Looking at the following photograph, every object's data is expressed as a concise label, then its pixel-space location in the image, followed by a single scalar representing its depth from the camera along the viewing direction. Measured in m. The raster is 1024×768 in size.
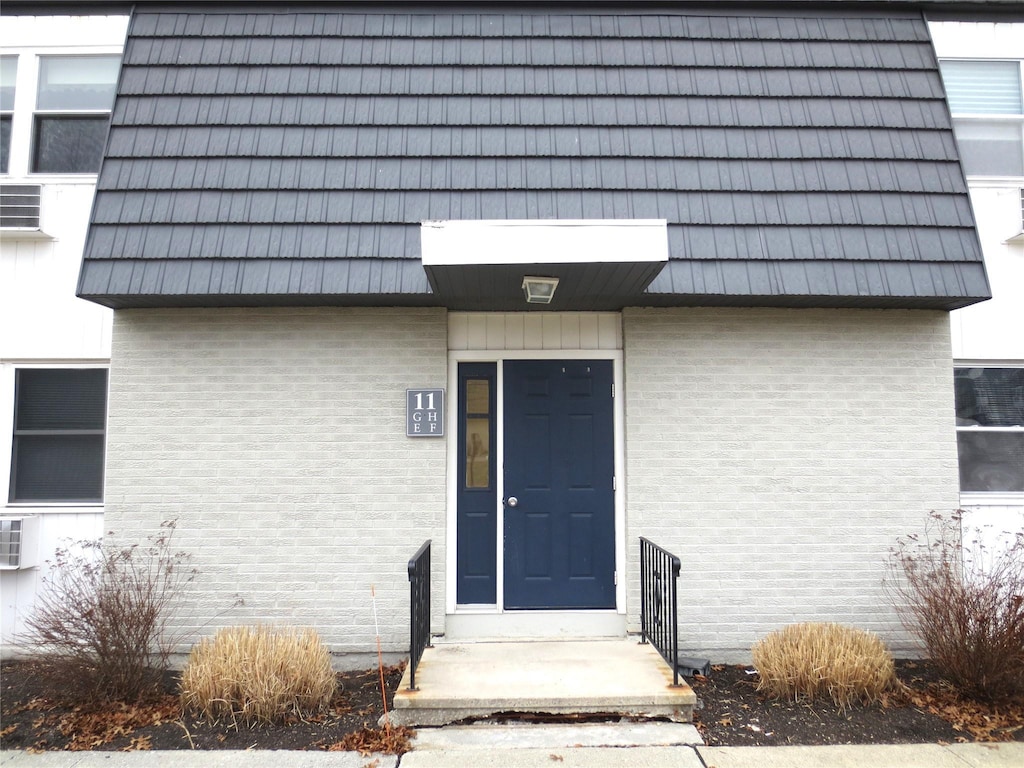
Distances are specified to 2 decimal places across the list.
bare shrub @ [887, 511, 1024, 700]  4.80
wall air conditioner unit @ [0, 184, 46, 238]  6.26
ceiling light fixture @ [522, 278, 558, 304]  4.87
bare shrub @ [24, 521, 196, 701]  4.87
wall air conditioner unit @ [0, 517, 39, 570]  5.88
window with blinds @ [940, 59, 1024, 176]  6.79
